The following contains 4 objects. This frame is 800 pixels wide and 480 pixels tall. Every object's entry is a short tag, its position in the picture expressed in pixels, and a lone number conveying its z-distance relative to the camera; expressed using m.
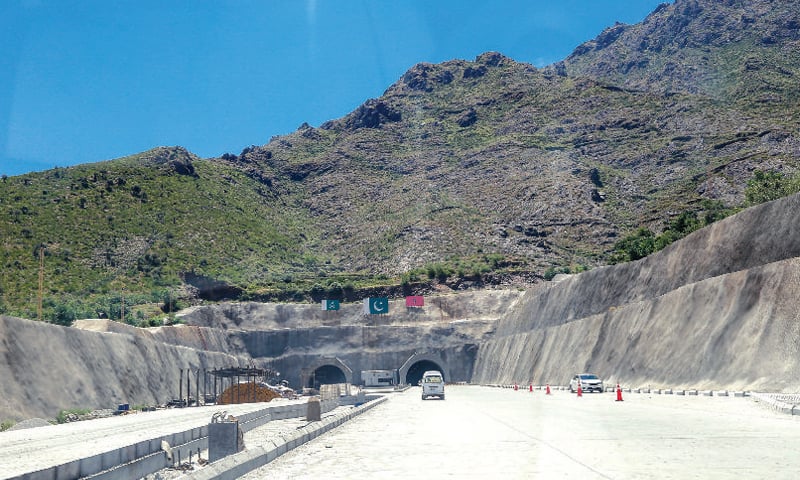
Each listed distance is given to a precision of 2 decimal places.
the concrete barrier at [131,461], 10.99
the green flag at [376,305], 102.44
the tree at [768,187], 70.50
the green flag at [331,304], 104.42
